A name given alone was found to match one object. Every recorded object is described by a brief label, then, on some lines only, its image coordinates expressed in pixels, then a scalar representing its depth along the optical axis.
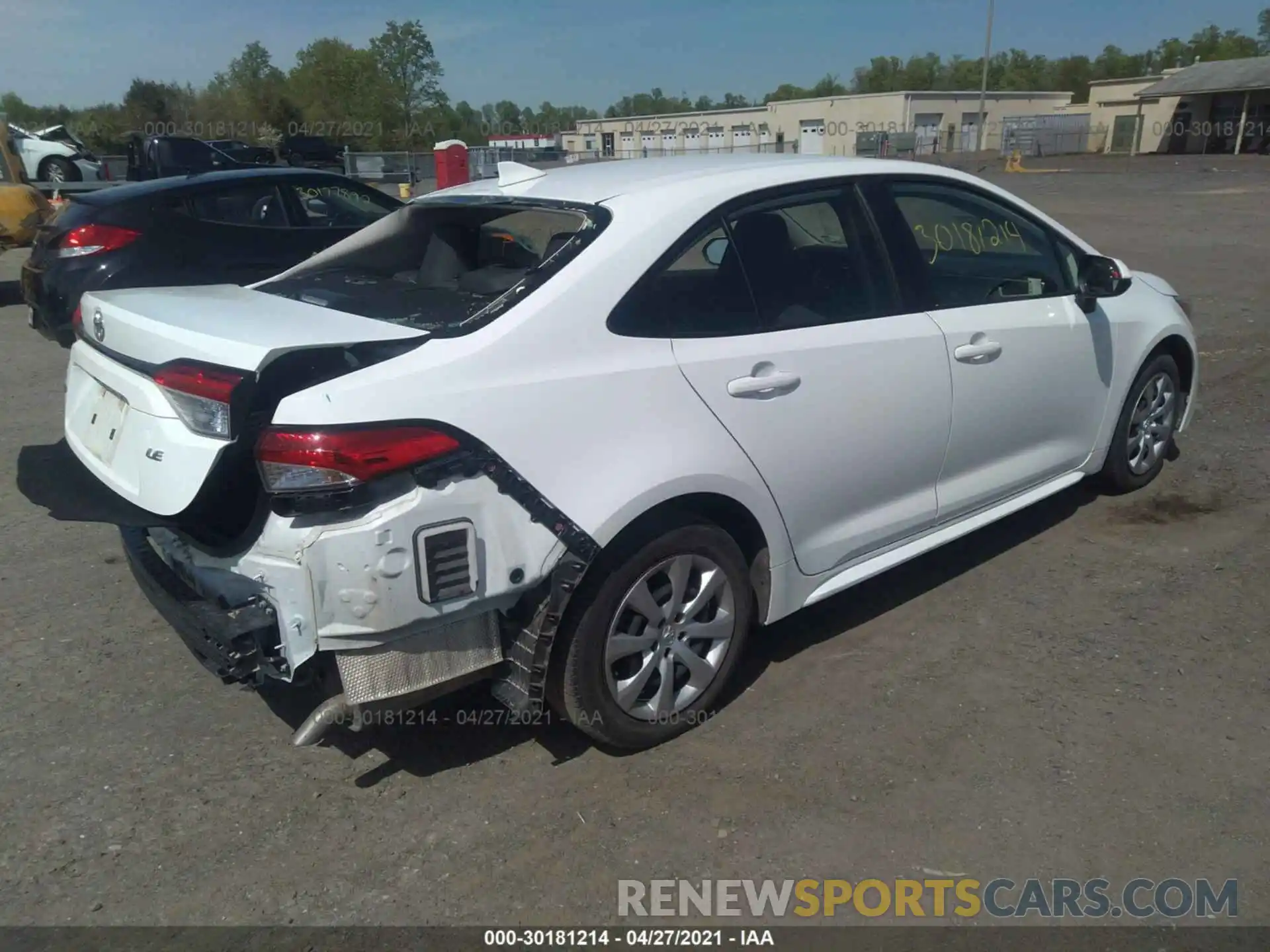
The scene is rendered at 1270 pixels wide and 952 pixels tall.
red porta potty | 19.94
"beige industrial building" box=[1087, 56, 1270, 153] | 51.28
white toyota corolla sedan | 2.51
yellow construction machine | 14.66
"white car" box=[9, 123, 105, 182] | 25.44
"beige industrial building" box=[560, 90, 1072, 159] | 61.47
